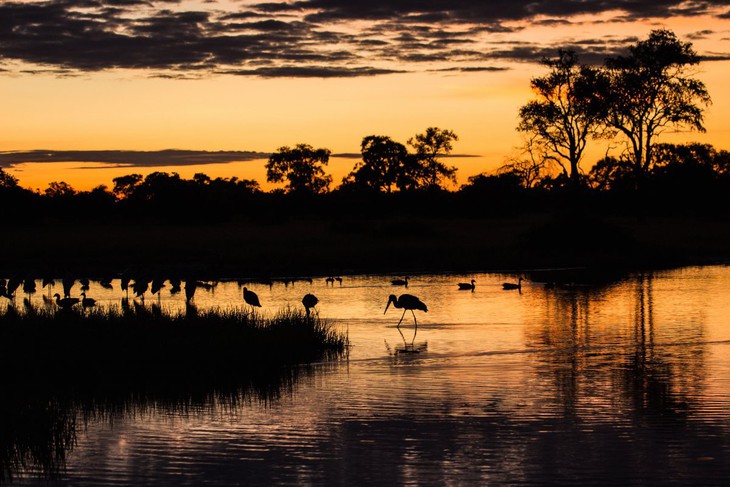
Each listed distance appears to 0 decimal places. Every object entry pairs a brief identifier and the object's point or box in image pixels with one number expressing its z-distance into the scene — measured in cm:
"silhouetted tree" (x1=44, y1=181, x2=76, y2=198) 9622
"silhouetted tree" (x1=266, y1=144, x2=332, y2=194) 13162
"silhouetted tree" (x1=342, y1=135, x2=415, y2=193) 10788
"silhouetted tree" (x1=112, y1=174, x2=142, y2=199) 11968
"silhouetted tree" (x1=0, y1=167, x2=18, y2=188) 9488
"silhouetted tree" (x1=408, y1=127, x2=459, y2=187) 10694
